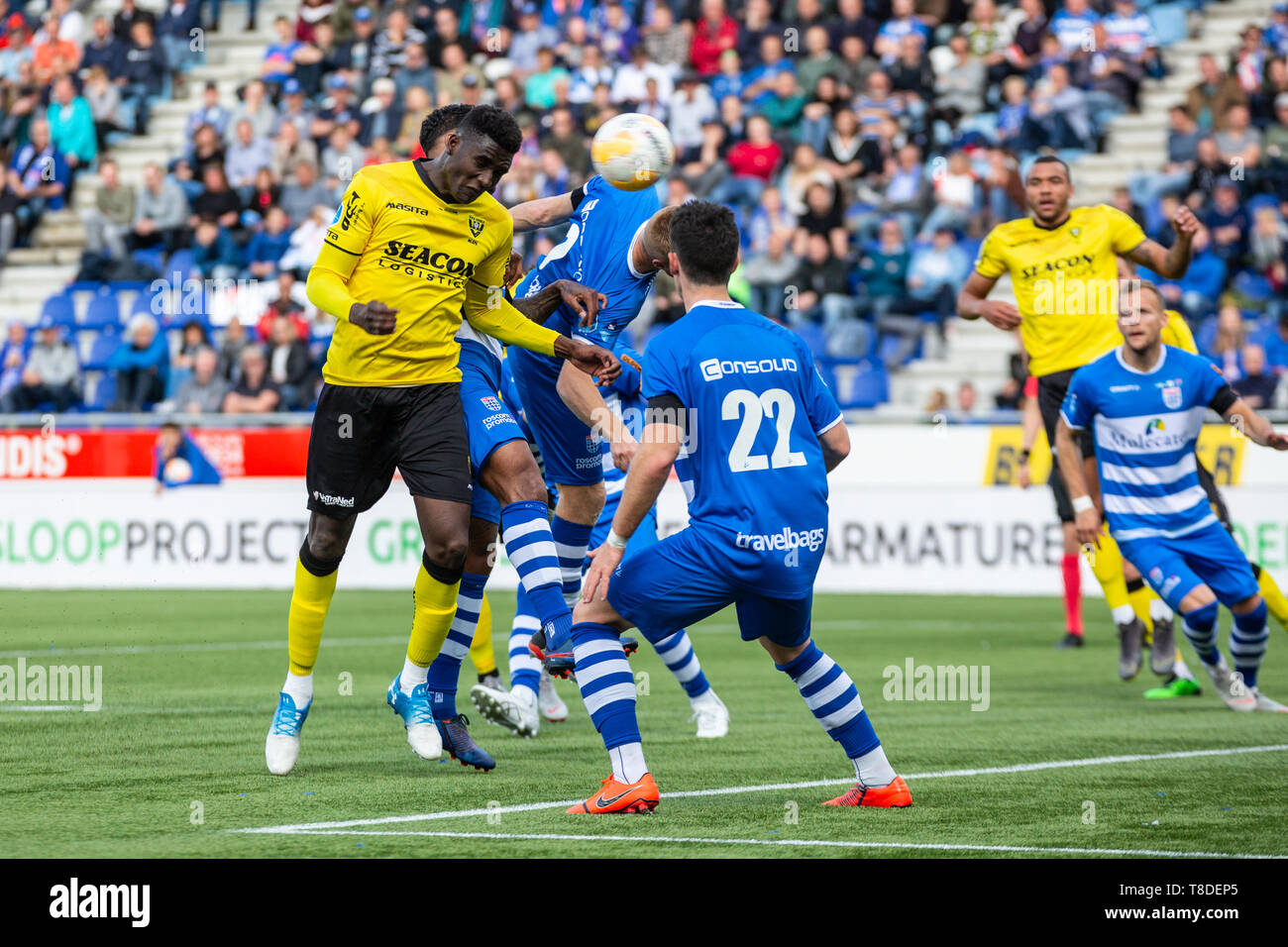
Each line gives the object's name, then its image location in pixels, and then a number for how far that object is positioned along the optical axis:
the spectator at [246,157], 24.58
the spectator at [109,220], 24.62
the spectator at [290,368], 20.83
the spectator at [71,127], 26.53
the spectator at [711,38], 23.84
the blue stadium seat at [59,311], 24.06
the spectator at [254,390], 20.86
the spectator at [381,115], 24.30
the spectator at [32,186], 25.97
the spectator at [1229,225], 18.97
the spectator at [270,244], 23.30
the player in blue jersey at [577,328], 8.14
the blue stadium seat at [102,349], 22.97
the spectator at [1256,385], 17.55
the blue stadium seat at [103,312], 23.62
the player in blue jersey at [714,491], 5.99
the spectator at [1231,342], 17.91
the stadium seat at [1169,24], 22.56
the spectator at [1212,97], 20.14
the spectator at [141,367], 21.70
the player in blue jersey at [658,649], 7.75
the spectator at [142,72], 27.20
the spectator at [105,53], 27.27
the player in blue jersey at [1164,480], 9.55
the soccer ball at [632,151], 8.27
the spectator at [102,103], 26.75
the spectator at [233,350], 21.55
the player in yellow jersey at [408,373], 7.11
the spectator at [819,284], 20.36
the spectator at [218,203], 23.81
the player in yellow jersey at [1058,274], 10.91
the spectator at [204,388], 21.34
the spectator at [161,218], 24.33
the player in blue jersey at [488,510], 7.32
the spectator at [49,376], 22.31
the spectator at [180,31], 27.69
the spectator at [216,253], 23.45
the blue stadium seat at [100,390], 22.28
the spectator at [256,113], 25.05
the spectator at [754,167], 22.00
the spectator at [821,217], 20.72
